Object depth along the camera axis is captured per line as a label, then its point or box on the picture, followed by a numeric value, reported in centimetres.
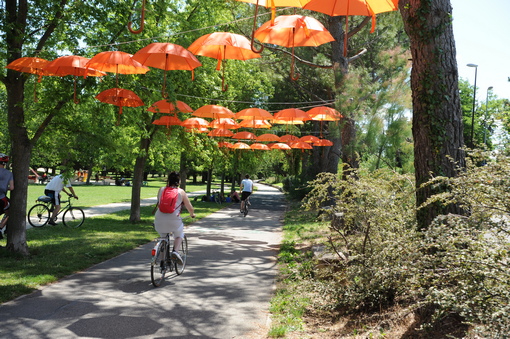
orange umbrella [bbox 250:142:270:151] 1877
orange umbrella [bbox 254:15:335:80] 683
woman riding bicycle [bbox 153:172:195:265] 726
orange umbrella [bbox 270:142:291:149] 1823
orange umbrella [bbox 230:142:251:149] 1892
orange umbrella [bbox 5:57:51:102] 753
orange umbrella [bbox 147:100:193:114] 1021
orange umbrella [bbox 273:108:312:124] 1334
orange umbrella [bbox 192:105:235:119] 1273
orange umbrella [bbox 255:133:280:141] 1664
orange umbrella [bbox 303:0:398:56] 586
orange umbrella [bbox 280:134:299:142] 1637
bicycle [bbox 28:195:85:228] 1345
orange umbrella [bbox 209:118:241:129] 1356
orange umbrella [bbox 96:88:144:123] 884
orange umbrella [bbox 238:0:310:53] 618
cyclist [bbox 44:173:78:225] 1330
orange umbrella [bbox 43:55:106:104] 743
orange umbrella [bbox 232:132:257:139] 1652
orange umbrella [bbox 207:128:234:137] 1539
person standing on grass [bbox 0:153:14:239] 940
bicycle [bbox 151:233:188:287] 684
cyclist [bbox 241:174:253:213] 1989
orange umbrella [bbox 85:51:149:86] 759
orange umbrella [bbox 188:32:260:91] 766
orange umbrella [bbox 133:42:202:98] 771
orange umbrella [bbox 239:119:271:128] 1469
